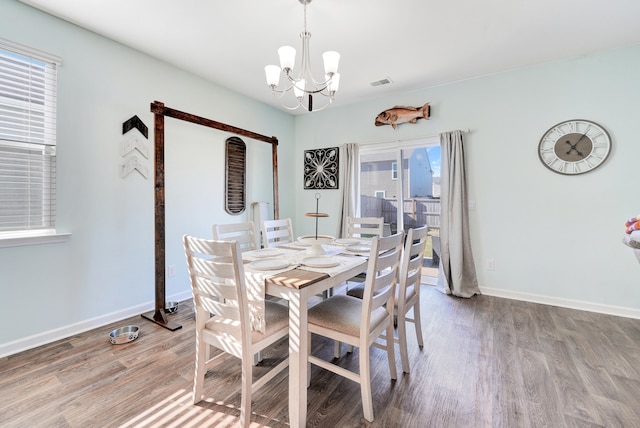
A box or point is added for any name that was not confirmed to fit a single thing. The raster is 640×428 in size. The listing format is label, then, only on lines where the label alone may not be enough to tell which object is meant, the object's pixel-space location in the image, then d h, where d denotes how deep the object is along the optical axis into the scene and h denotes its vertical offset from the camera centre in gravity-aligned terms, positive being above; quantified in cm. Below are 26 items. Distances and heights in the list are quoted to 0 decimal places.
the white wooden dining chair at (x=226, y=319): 134 -56
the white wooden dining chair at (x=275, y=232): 260 -13
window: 206 +63
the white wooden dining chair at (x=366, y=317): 146 -58
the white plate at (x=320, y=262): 169 -27
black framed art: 450 +84
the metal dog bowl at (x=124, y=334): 221 -93
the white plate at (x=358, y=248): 217 -25
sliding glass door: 381 +46
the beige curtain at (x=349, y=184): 426 +53
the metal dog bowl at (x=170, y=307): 276 -88
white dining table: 136 -58
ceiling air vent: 344 +172
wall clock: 283 +72
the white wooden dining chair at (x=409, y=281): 181 -45
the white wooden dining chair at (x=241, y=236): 220 -11
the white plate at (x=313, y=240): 189 -15
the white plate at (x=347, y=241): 254 -22
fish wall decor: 371 +142
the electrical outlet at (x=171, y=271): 310 -56
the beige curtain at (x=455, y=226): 340 -12
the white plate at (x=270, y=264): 163 -28
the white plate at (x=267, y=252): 202 -25
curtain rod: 347 +109
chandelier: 188 +108
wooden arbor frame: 261 +6
